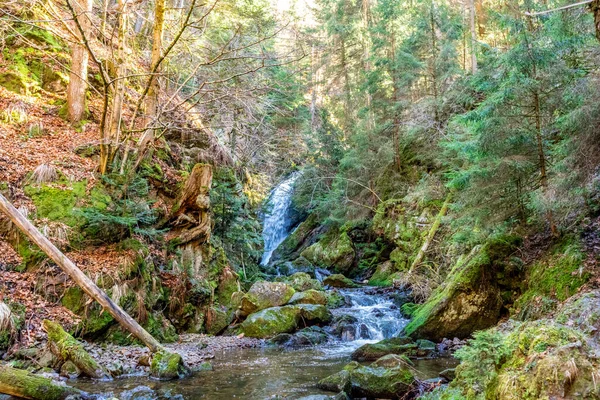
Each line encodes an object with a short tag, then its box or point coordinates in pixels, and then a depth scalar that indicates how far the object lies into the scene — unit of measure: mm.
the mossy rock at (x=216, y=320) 10359
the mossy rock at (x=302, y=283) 14102
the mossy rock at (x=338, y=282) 16000
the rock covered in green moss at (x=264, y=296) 11227
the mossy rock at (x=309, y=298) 11805
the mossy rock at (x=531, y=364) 2586
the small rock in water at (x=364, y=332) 10234
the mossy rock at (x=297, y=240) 23875
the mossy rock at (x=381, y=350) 7848
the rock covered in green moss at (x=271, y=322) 10180
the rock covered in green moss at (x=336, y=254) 18869
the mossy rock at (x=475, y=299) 8586
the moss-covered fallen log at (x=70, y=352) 6035
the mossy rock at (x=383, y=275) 15820
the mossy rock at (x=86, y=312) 7277
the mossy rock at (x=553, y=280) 6285
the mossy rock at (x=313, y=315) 10875
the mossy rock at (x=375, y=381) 5465
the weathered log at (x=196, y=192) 10836
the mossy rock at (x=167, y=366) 6301
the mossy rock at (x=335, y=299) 12803
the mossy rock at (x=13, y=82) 10516
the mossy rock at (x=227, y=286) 11820
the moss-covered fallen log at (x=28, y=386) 4684
